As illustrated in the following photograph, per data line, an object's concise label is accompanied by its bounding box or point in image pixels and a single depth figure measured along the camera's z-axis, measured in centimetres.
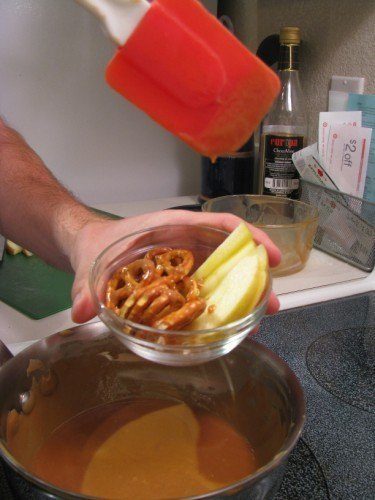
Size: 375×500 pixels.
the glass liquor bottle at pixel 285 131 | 99
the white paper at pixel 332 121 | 94
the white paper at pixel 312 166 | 94
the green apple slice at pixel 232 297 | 45
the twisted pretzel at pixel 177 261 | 49
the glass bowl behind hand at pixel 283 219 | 86
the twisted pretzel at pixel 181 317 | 42
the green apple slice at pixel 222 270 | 49
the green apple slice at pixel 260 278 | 46
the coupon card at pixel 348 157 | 91
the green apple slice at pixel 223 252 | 51
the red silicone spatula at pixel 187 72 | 40
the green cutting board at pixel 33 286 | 76
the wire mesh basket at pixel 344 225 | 88
